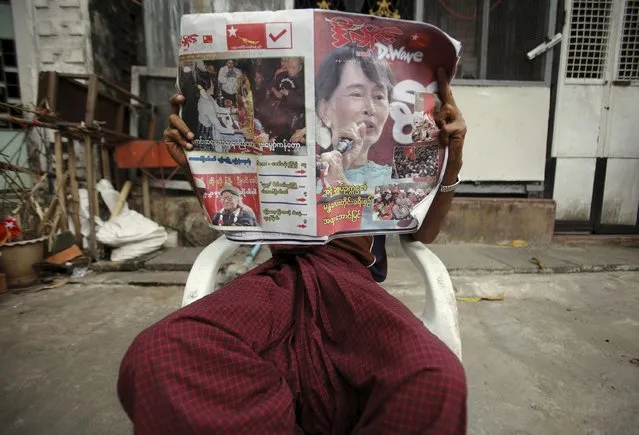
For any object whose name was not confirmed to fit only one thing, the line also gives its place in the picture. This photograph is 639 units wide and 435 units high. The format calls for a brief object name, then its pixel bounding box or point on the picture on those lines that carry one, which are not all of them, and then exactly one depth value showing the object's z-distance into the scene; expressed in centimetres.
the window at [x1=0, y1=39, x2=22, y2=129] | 385
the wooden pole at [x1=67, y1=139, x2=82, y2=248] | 303
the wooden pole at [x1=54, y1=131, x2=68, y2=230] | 292
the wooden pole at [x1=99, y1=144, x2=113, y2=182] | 336
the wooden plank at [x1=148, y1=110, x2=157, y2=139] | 371
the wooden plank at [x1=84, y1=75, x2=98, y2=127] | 285
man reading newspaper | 72
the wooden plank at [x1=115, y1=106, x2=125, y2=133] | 343
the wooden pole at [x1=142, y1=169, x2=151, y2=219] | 355
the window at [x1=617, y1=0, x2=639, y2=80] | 358
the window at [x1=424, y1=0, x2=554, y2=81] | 361
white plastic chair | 106
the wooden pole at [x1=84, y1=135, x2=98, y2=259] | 293
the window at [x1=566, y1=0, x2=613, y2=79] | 357
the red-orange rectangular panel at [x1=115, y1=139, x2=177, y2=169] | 337
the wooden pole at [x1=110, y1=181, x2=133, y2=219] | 331
